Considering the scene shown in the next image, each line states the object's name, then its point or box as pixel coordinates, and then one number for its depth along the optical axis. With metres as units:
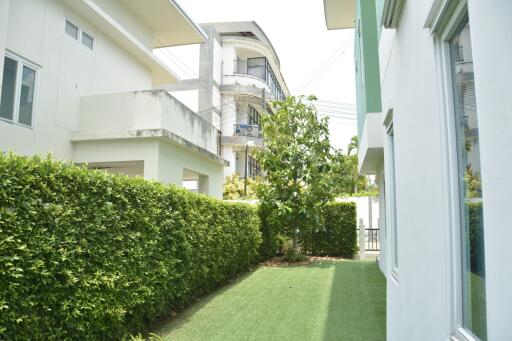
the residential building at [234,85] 30.77
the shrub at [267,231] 15.42
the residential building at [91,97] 9.59
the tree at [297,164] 15.38
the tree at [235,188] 27.80
